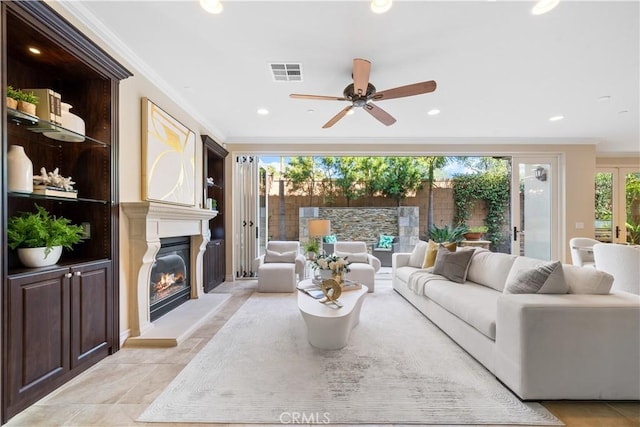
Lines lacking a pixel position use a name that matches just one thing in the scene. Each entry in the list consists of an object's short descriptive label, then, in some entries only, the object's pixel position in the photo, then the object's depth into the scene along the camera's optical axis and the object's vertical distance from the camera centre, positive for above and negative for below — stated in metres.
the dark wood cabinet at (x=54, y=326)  1.67 -0.75
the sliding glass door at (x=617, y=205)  6.27 +0.16
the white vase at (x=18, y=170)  1.73 +0.26
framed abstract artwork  2.94 +0.62
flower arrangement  3.19 -0.56
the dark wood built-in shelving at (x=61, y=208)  1.66 +0.04
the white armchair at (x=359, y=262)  4.55 -0.84
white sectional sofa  1.77 -0.81
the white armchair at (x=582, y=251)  3.94 -0.52
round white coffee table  2.37 -0.91
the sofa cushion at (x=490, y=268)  3.03 -0.62
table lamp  5.15 -0.27
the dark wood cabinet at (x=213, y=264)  4.61 -0.86
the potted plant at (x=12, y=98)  1.75 +0.70
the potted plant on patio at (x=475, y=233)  6.84 -0.48
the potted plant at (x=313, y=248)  4.85 -0.58
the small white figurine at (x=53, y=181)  1.98 +0.23
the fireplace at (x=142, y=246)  2.66 -0.31
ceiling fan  2.44 +1.10
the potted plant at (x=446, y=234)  6.79 -0.50
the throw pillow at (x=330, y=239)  6.54 -0.58
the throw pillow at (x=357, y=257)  5.10 -0.77
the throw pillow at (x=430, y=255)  4.14 -0.61
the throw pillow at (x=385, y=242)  7.10 -0.71
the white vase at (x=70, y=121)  2.12 +0.68
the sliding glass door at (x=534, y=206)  5.46 +0.12
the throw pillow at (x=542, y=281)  2.07 -0.50
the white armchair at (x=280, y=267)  4.56 -0.86
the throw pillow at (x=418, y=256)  4.52 -0.67
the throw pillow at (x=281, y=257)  5.15 -0.77
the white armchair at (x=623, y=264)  2.95 -0.54
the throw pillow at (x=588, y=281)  2.00 -0.48
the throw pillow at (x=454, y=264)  3.43 -0.62
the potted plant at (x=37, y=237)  1.81 -0.15
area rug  1.68 -1.16
